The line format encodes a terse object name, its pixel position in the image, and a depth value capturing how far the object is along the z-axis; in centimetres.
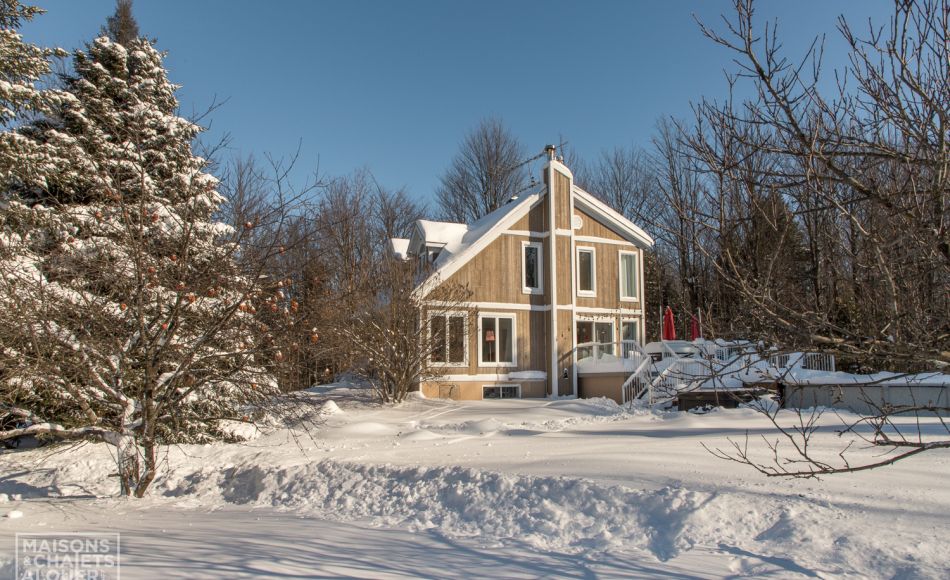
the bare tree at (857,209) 369
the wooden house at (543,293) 2181
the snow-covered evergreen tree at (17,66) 1174
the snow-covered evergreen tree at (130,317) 818
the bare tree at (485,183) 4322
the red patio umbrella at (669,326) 2282
